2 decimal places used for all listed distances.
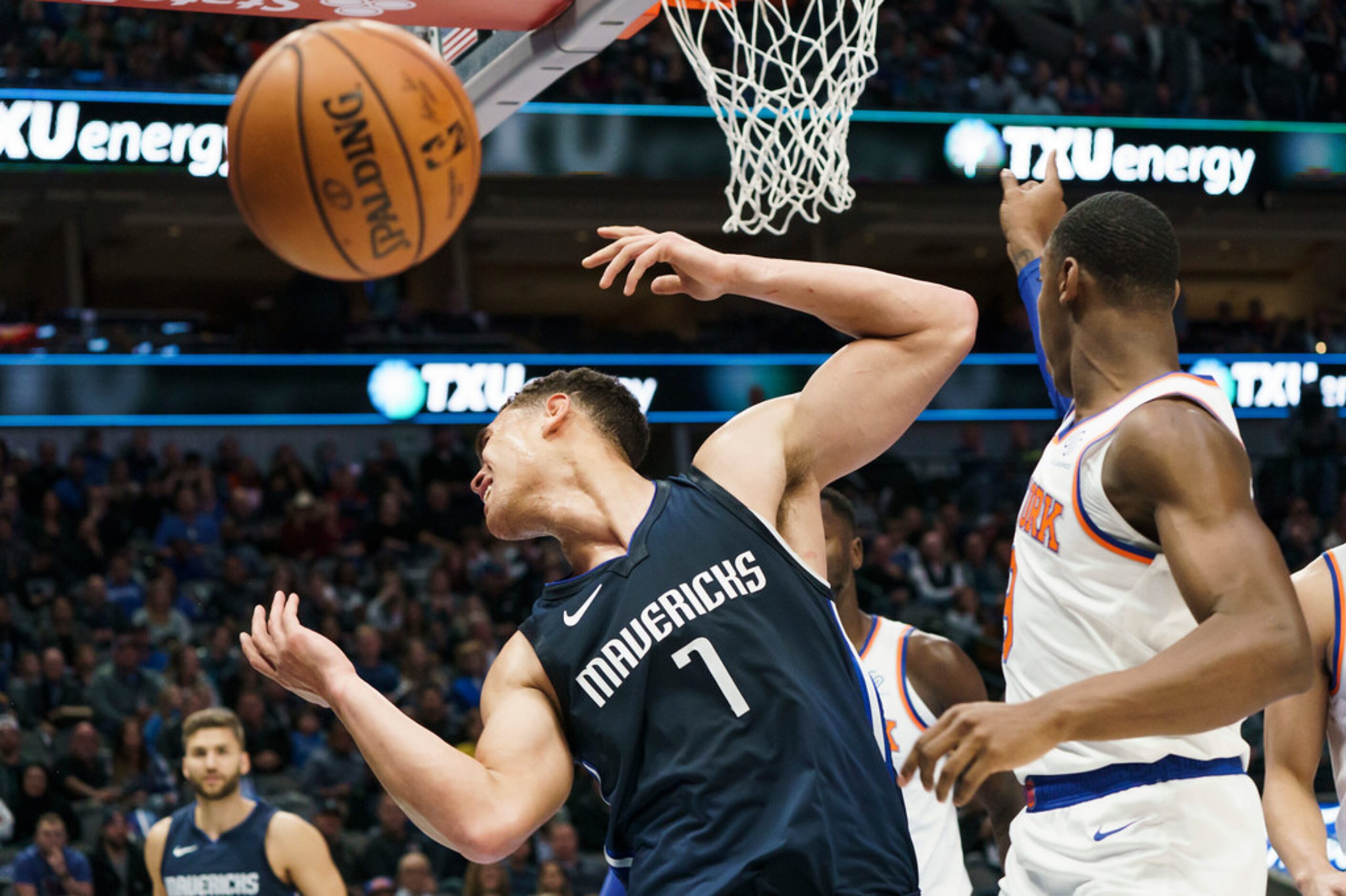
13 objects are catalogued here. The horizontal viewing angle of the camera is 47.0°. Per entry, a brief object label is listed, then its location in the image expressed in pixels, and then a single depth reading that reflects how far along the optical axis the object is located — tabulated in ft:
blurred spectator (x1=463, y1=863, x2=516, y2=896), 26.45
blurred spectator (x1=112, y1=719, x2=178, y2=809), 29.30
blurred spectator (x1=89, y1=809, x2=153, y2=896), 27.02
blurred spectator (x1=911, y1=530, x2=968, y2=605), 39.93
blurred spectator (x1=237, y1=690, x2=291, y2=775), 31.30
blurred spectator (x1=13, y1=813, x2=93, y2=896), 26.78
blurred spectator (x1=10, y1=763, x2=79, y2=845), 28.37
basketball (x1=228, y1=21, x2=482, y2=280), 9.52
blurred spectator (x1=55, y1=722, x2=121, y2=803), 29.32
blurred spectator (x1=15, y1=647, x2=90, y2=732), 31.58
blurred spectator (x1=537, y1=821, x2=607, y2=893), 28.73
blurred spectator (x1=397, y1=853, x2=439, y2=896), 26.76
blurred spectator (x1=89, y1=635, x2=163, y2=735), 31.73
